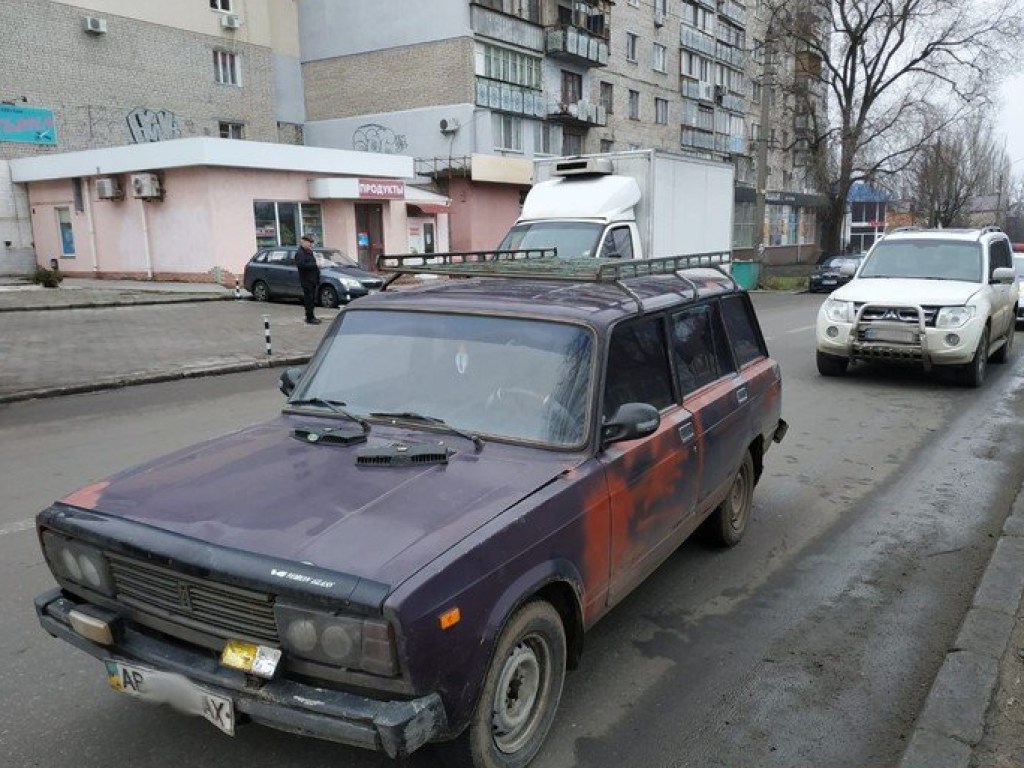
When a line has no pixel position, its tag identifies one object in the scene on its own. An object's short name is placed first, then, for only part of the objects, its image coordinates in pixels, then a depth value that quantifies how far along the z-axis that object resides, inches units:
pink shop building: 965.2
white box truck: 545.6
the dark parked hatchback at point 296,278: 806.5
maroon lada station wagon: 94.0
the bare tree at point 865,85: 1465.3
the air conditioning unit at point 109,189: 1006.4
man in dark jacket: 679.7
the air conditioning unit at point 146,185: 964.6
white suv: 390.9
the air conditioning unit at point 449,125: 1397.6
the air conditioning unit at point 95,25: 1173.1
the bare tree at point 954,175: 1930.4
